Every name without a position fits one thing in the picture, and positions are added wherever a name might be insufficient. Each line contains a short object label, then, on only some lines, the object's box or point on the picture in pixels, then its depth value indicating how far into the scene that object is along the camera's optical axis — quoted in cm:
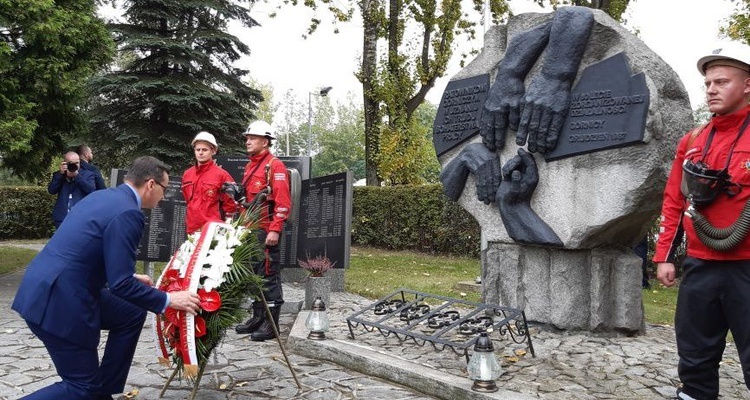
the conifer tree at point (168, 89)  1568
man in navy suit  315
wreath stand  386
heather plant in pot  710
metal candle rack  489
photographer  843
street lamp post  2395
